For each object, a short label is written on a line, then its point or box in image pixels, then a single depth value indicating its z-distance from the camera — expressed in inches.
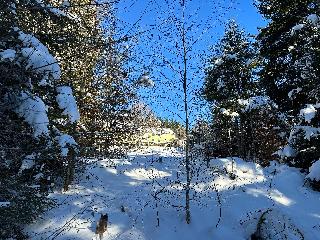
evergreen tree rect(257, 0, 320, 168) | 259.8
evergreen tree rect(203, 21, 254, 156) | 465.3
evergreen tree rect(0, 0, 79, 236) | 104.3
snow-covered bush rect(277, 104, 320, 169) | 247.6
